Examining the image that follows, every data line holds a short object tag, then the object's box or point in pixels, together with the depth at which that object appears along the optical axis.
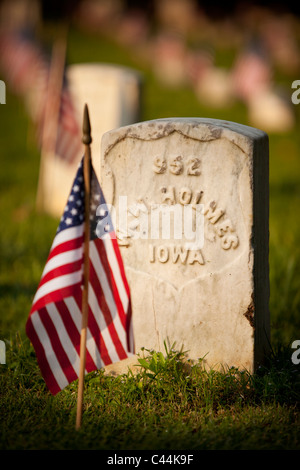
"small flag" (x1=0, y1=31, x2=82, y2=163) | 7.17
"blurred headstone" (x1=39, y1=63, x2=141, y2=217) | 7.20
